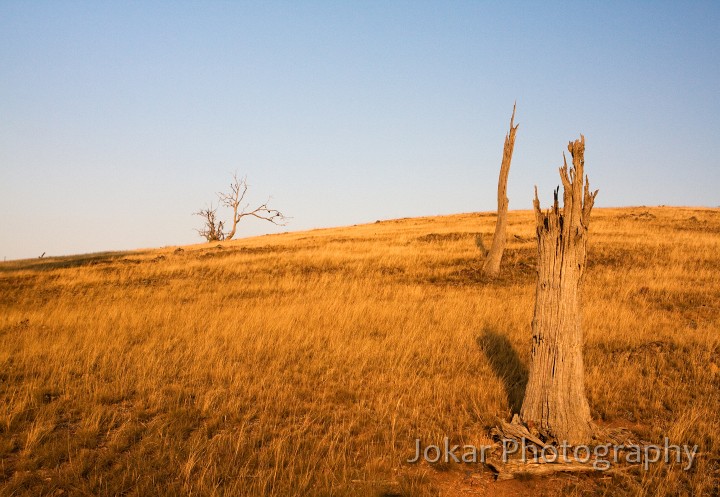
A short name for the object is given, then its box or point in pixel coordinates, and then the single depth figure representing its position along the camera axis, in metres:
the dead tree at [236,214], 48.19
